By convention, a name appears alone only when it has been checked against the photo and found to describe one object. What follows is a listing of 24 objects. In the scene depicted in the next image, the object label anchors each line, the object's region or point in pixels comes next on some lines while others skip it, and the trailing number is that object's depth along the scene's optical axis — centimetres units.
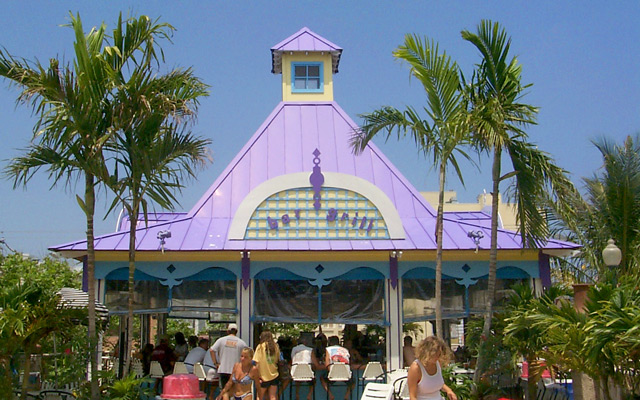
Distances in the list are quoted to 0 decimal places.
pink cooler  1123
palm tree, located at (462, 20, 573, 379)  1138
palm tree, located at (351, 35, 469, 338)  1175
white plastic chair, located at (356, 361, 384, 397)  1282
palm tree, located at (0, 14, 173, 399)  1047
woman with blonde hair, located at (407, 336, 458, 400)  681
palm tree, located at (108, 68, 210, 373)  1094
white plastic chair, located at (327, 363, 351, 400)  1270
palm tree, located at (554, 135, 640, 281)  1498
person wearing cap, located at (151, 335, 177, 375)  1408
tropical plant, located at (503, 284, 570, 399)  1034
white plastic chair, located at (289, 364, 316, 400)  1273
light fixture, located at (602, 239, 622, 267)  1114
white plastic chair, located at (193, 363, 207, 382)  1286
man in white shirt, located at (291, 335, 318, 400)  1290
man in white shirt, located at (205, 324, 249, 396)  1197
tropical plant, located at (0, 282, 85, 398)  928
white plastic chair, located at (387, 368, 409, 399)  1150
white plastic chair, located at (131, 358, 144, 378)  1306
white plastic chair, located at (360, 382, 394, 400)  1058
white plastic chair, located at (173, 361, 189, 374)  1298
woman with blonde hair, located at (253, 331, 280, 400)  1078
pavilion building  1390
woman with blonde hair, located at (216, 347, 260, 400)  1033
